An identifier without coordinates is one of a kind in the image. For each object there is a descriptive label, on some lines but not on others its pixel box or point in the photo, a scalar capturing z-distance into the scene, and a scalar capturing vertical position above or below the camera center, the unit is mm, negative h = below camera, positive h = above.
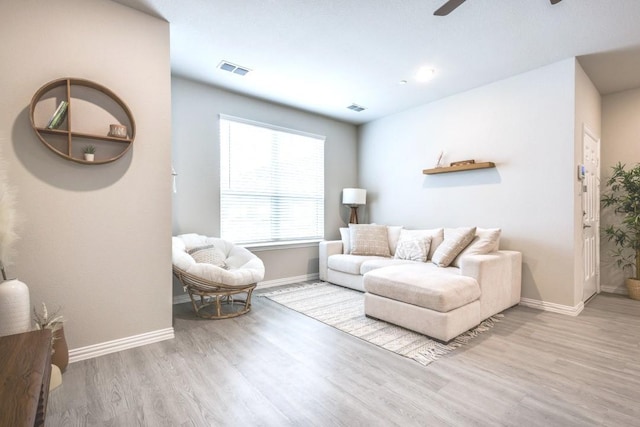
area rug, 2469 -1080
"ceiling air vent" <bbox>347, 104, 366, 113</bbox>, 4715 +1602
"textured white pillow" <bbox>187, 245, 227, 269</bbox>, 3352 -472
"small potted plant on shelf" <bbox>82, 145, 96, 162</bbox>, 2283 +451
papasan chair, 2949 -594
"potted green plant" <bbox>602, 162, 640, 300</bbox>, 3816 -106
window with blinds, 4152 +422
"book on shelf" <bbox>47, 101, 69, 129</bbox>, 2154 +680
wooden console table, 943 -596
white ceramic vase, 1782 -548
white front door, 3607 -53
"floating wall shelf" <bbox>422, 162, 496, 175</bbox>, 3816 +560
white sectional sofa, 2615 -652
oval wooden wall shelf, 2152 +585
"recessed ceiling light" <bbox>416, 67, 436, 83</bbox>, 3516 +1599
